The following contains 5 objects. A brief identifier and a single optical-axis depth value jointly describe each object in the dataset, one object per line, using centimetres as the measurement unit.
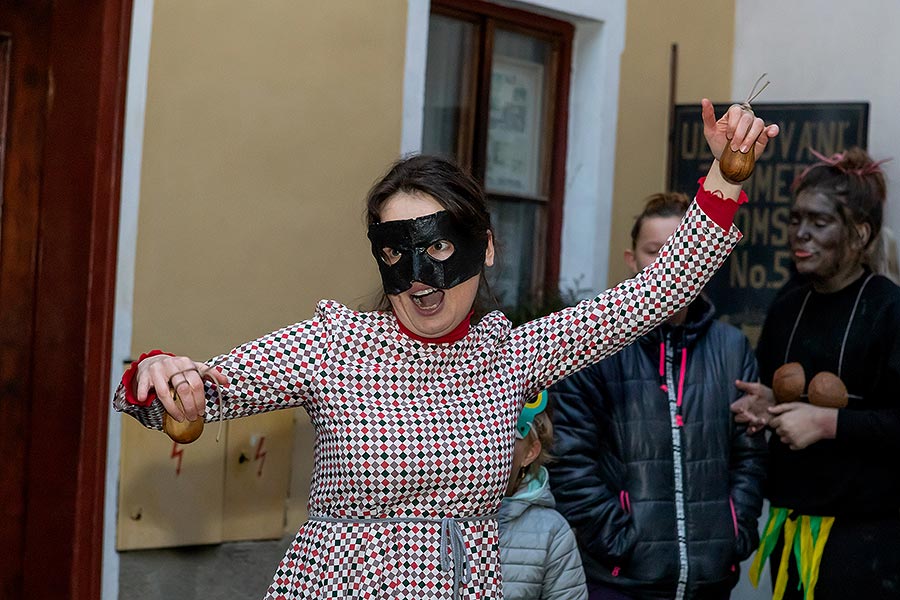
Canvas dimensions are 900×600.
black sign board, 559
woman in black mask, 241
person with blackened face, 375
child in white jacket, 323
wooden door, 420
